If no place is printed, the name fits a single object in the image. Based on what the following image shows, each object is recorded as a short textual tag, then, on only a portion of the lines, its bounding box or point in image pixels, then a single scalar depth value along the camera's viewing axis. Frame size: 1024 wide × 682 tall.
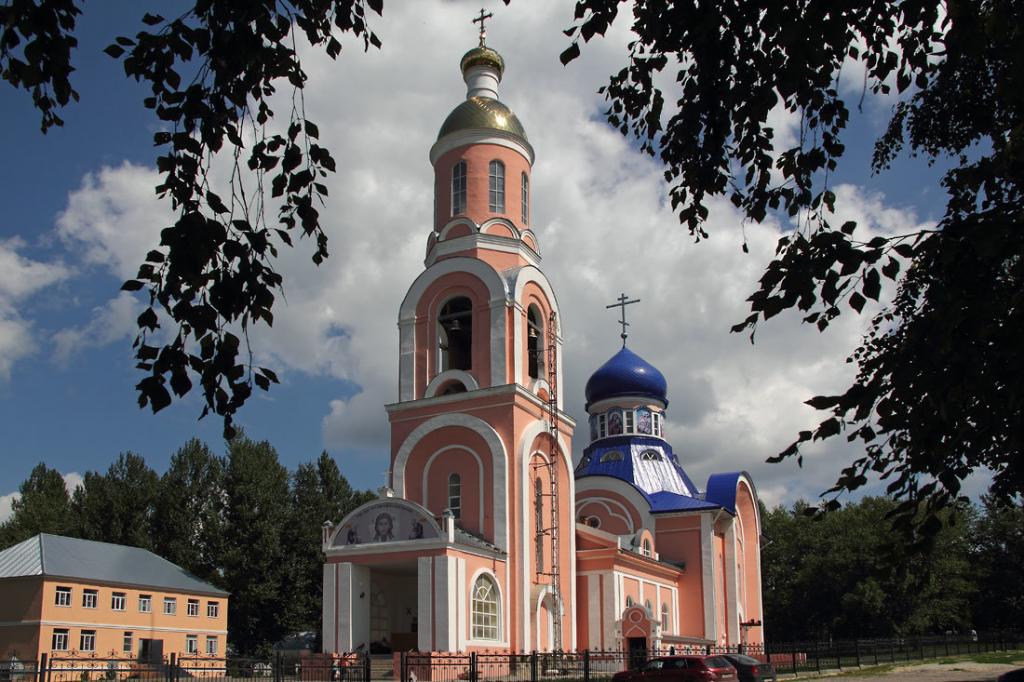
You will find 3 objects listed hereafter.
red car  16.66
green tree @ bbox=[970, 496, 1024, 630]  44.28
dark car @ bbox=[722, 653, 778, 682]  19.77
